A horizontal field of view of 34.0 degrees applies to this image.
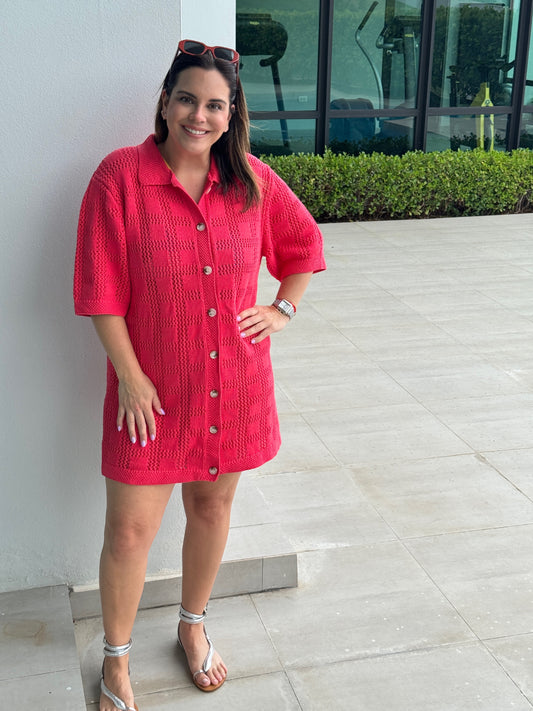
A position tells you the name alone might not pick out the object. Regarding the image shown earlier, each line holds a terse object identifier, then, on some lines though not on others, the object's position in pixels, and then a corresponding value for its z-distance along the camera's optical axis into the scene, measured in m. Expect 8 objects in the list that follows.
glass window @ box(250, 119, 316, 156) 10.06
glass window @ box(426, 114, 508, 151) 10.66
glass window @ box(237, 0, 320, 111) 9.76
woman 2.23
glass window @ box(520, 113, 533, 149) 10.97
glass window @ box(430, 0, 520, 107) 10.34
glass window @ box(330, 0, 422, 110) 10.04
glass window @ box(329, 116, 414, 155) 10.24
